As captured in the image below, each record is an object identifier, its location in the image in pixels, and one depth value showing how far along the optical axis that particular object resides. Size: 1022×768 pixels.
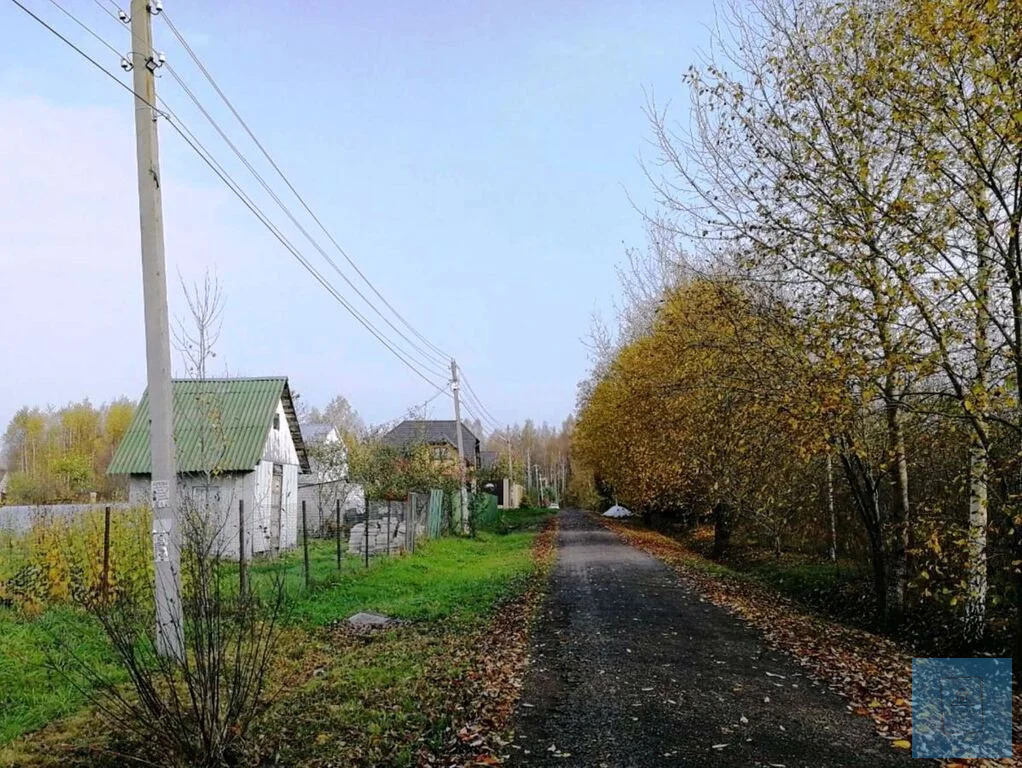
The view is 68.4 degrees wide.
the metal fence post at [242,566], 5.35
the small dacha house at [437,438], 28.77
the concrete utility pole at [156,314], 7.05
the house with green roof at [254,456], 20.11
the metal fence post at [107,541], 8.58
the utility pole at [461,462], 27.41
